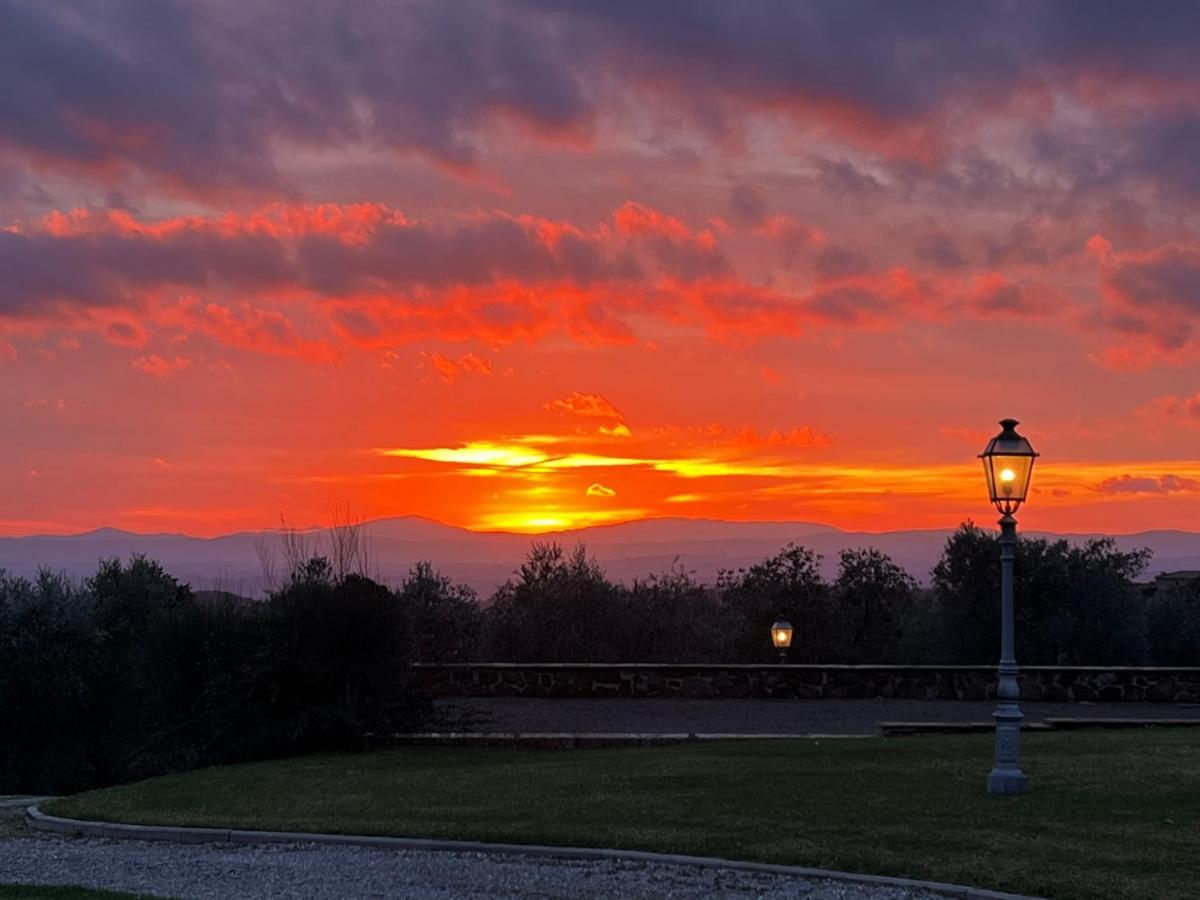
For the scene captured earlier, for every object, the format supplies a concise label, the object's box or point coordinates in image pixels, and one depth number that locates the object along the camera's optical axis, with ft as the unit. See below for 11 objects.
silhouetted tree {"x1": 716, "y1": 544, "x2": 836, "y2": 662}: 116.37
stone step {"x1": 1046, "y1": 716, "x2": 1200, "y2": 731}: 62.90
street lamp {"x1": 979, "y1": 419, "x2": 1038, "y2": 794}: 41.22
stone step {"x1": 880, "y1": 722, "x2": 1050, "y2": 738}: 62.39
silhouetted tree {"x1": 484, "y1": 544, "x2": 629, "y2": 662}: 104.63
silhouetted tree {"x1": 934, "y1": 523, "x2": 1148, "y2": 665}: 108.06
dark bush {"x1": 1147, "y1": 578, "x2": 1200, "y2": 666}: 112.88
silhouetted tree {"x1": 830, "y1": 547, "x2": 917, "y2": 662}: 121.90
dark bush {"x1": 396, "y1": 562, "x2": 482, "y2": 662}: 91.91
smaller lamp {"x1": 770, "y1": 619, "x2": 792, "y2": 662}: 90.94
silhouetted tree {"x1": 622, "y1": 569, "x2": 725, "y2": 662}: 107.55
